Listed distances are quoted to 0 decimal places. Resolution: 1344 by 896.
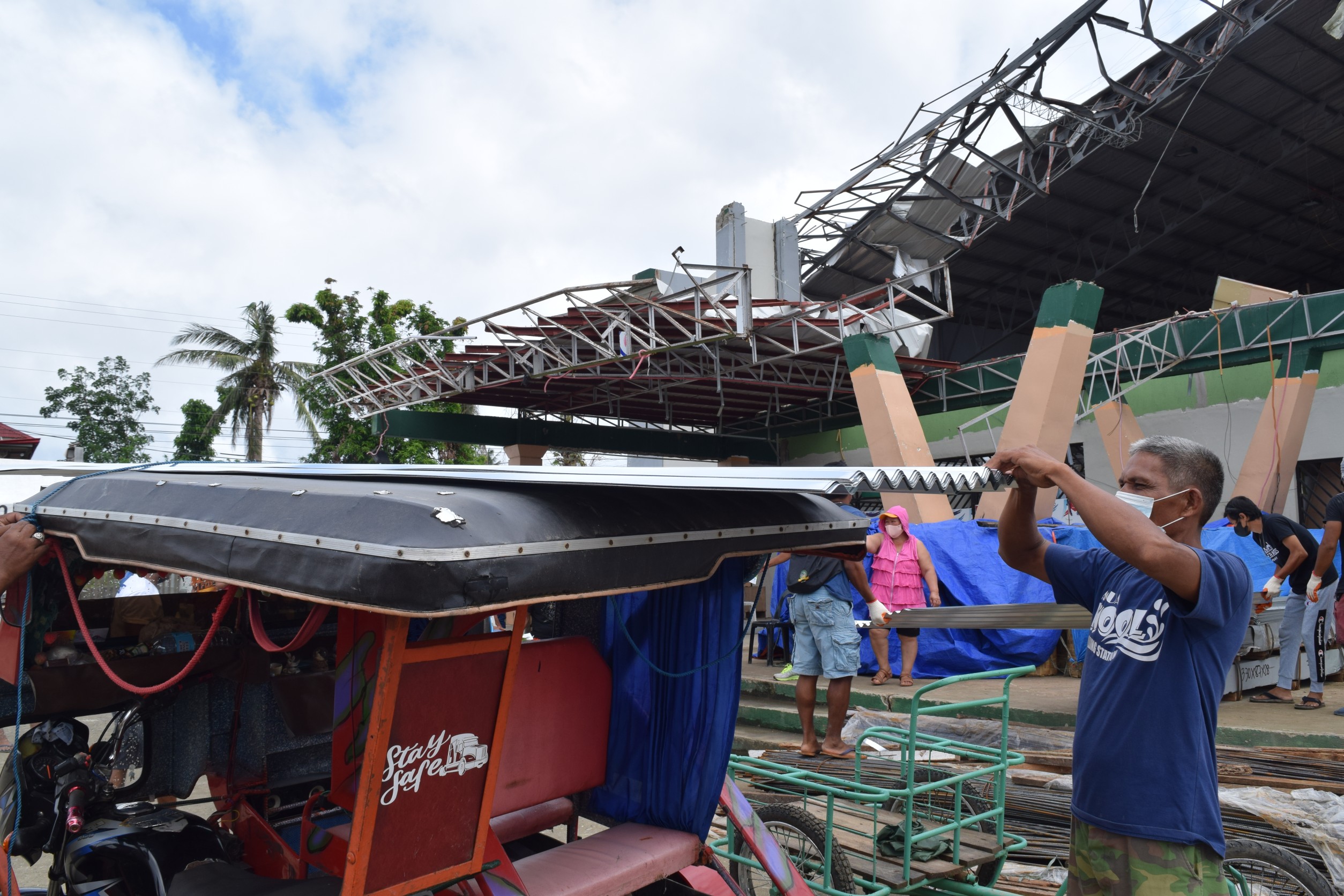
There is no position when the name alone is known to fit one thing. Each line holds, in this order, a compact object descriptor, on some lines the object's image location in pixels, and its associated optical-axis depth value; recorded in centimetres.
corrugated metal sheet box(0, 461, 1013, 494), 249
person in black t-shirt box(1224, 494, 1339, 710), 694
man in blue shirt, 216
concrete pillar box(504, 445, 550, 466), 2102
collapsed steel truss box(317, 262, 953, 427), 1350
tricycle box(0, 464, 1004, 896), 222
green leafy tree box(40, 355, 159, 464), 3653
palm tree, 2747
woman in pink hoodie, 833
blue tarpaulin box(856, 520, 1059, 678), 905
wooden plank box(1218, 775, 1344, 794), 505
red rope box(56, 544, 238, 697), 256
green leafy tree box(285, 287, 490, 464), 2262
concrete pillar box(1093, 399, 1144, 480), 1506
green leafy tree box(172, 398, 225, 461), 2927
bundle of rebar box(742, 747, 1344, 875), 444
